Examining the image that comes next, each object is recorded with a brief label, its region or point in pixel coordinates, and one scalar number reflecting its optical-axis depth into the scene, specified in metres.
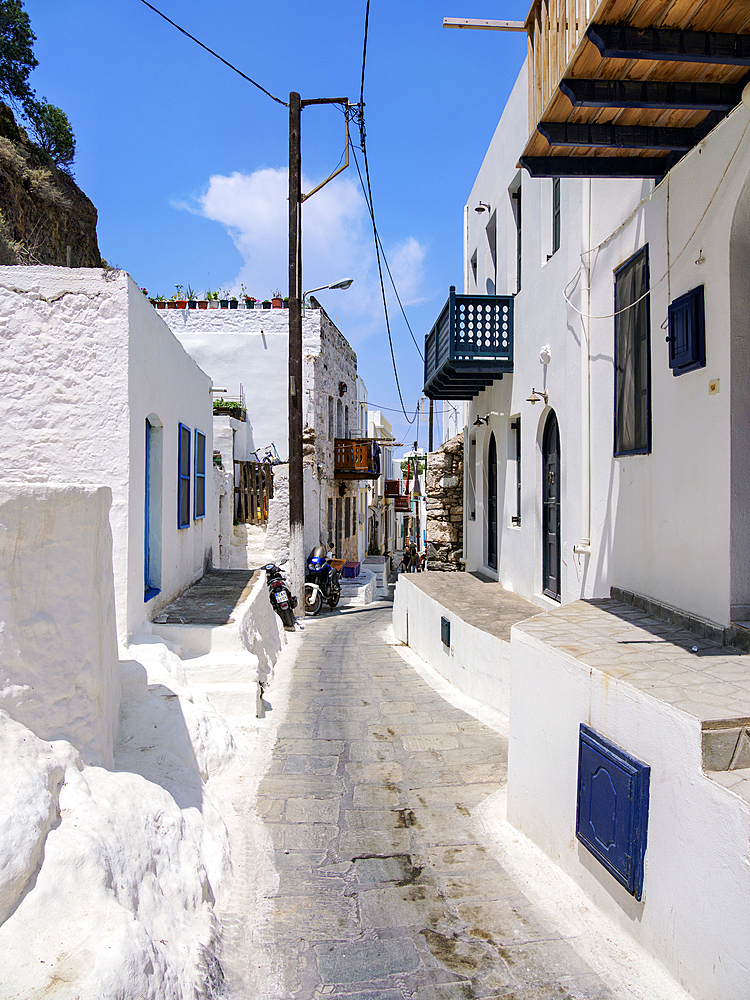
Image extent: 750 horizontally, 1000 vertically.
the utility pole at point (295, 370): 12.81
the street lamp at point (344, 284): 14.01
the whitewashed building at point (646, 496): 2.66
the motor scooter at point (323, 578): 14.80
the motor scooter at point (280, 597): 11.65
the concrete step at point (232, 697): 5.85
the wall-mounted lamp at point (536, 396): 8.19
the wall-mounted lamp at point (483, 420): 11.47
